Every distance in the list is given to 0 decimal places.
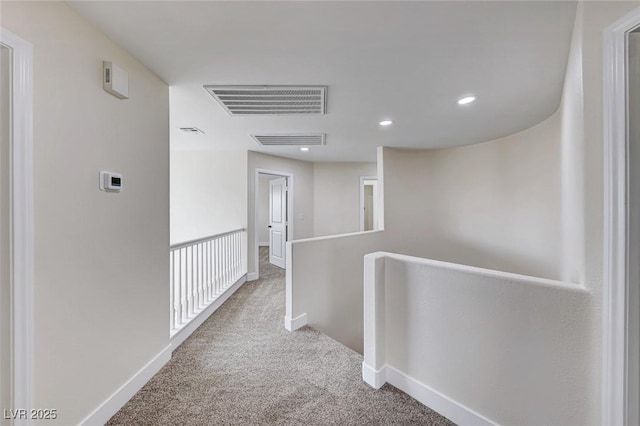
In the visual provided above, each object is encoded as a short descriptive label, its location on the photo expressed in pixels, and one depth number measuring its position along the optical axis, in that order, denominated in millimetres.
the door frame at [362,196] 5910
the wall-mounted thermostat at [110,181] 1478
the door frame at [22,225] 1065
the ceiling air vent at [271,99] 2104
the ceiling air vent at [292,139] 3512
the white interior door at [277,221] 5387
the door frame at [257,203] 4512
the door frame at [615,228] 1025
